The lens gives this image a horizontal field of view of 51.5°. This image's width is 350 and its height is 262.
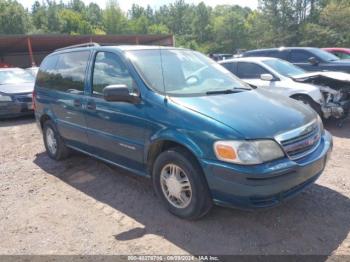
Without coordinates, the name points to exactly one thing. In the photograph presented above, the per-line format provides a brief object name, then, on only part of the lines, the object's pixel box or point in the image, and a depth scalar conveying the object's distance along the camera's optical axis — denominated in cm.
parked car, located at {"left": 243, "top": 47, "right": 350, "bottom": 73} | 1005
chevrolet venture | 322
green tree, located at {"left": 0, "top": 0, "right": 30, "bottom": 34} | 6906
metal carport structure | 2635
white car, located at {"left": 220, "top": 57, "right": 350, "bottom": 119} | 739
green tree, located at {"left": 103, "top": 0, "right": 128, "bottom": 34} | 8788
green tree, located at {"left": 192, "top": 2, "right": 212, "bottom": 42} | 8038
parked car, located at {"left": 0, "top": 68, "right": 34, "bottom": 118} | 996
